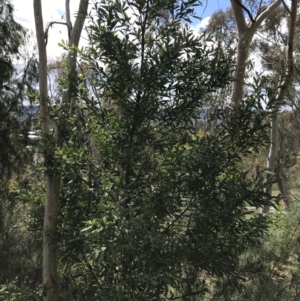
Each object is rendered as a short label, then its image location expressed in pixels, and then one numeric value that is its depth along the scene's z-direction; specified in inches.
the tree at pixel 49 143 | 112.1
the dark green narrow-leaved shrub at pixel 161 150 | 99.2
